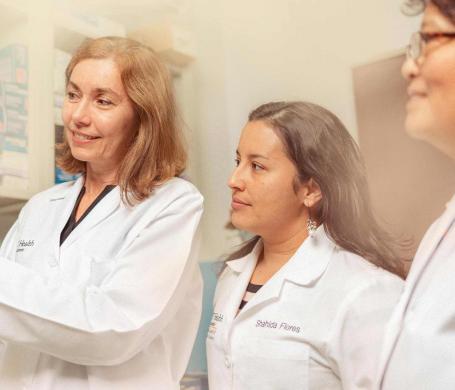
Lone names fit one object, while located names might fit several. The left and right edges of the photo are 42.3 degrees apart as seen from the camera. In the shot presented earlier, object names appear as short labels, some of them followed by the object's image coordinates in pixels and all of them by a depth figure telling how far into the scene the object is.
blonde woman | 0.77
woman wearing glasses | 0.56
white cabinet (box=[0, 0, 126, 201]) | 1.09
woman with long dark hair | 0.75
